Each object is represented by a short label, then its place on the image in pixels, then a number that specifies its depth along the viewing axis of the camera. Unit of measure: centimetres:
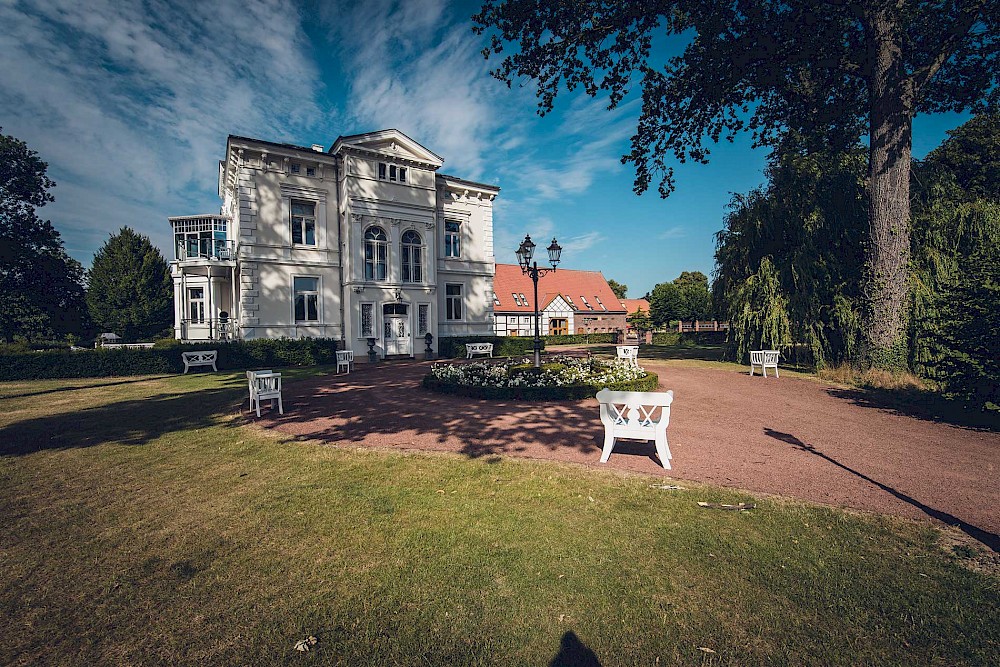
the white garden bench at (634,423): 561
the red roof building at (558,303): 4594
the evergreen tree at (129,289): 3931
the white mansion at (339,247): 2086
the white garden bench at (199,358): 1727
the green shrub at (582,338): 3919
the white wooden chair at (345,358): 1725
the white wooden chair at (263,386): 890
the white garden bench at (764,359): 1442
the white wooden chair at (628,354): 1591
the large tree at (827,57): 1174
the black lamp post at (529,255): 1348
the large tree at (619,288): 10786
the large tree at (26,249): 2839
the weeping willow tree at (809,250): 1513
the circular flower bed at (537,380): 1023
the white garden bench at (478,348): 2142
